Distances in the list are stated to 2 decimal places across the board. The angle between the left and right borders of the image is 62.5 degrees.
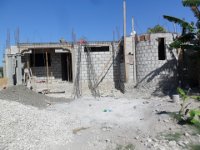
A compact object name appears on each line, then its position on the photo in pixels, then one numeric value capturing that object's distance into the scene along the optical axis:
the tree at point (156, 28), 14.05
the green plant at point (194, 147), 4.19
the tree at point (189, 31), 7.00
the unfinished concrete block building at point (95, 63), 8.41
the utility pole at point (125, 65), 8.80
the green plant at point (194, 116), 4.80
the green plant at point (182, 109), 5.26
